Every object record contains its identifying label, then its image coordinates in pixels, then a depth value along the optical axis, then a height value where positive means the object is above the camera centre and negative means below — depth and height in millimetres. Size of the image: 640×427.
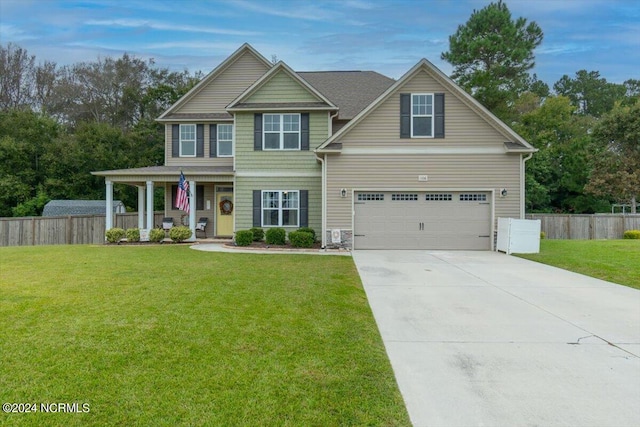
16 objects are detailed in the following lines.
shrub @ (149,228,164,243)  14508 -1020
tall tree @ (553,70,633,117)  41906 +14264
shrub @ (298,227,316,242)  13720 -755
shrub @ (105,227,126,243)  14326 -1014
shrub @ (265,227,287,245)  13648 -974
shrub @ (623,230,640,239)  18438 -1127
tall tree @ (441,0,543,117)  27844 +12481
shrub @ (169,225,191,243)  14367 -964
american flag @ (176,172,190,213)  13625 +535
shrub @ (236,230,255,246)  13547 -1044
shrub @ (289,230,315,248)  13328 -1060
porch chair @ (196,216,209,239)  16297 -688
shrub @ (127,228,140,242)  14523 -1025
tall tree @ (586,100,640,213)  24047 +3742
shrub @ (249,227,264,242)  13969 -928
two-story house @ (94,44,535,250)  13156 +1617
